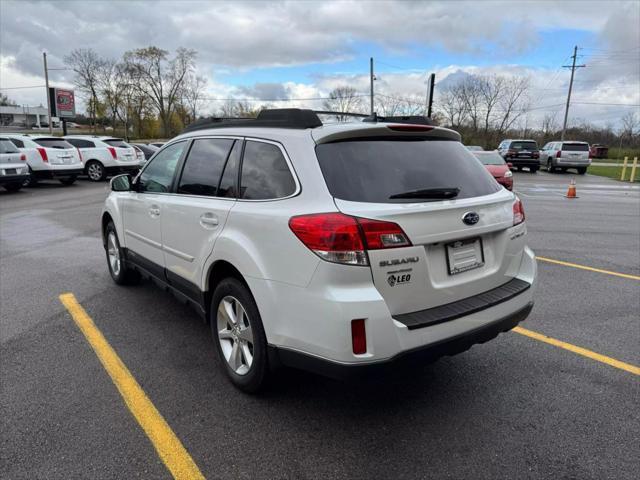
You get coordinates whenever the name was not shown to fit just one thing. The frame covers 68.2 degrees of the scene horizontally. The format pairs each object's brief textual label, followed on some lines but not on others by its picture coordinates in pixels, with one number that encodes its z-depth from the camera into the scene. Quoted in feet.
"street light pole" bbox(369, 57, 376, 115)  140.52
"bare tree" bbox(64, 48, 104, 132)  180.55
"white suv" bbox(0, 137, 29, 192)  48.32
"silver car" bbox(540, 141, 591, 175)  91.97
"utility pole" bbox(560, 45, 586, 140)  164.64
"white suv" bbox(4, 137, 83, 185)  53.88
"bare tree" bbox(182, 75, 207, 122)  225.76
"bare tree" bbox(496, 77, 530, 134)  207.92
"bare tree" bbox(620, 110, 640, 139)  198.08
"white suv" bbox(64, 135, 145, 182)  62.18
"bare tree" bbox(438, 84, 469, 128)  209.56
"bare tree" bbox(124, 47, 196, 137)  206.69
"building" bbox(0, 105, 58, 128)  367.91
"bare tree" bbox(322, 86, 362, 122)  234.79
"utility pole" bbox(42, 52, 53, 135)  136.15
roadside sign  123.13
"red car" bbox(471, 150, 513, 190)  46.34
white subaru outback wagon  7.98
